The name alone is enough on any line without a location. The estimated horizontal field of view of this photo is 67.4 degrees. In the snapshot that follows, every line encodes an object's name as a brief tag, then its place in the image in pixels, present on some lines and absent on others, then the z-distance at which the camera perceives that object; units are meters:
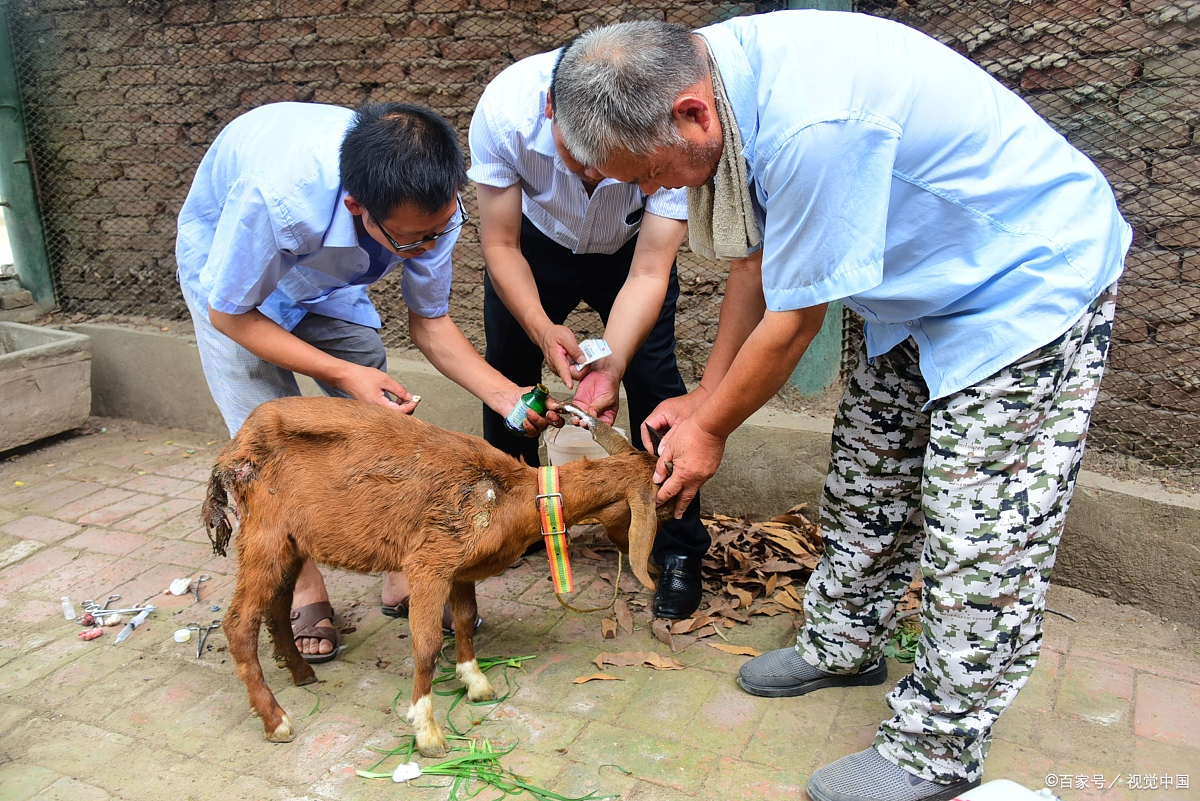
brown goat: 3.26
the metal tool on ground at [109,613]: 4.29
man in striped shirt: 3.68
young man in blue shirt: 3.19
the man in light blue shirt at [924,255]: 2.30
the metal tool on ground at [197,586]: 4.48
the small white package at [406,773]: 3.13
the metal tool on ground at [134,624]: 4.12
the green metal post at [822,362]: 5.12
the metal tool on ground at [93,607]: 4.36
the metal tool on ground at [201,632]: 4.01
